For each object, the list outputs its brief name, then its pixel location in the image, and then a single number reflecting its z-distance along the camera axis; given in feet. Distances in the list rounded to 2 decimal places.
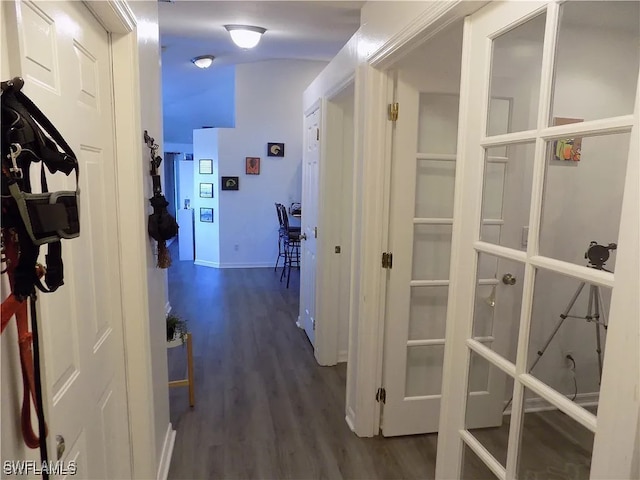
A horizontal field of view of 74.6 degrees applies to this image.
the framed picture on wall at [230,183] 22.31
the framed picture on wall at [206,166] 22.76
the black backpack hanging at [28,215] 2.13
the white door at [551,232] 3.00
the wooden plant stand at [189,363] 8.65
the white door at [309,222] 11.71
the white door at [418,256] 7.32
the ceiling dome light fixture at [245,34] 12.00
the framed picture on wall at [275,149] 22.33
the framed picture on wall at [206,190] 23.08
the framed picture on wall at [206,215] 23.41
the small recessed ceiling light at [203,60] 16.78
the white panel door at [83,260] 3.08
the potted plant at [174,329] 8.75
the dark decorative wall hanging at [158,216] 5.70
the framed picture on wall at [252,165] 22.35
